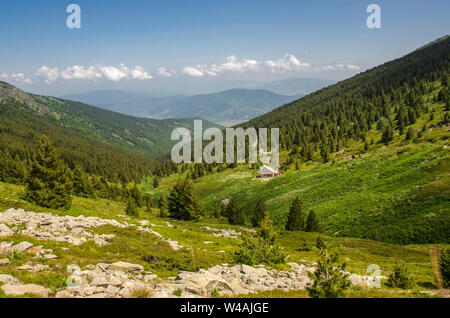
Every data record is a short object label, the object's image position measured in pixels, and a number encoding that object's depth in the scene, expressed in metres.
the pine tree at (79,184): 65.44
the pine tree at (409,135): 86.06
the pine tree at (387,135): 94.52
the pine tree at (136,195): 79.41
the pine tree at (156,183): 144.25
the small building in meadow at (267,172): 103.44
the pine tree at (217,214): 64.46
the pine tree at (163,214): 57.56
